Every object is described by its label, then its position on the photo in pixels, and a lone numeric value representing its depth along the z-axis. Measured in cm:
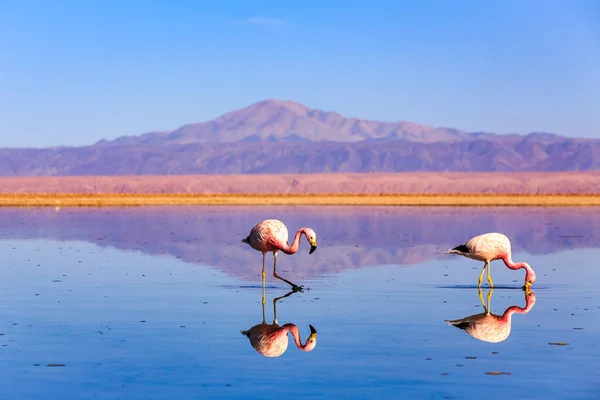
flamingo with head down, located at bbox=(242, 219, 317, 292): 1906
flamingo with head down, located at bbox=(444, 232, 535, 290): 1898
